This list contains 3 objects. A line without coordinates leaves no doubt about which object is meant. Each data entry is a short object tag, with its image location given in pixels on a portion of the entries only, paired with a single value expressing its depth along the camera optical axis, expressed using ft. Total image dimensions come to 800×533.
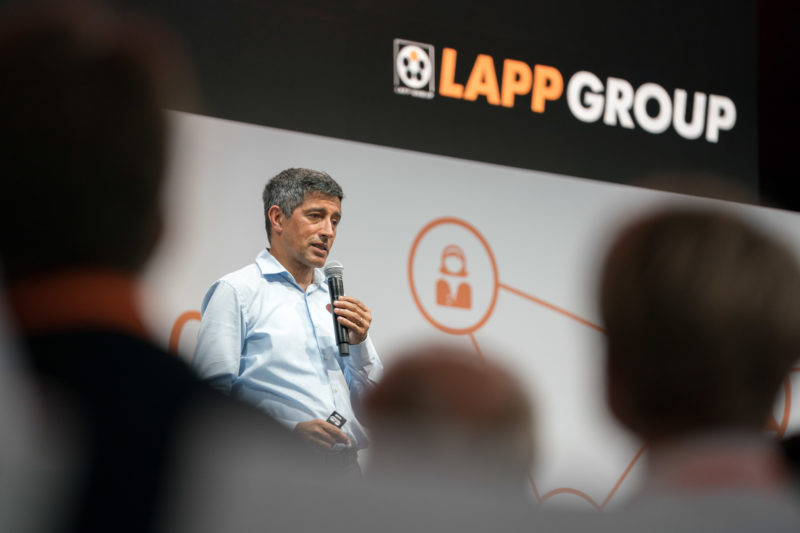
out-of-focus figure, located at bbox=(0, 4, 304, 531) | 6.47
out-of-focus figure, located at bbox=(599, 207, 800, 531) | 7.72
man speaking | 23.37
